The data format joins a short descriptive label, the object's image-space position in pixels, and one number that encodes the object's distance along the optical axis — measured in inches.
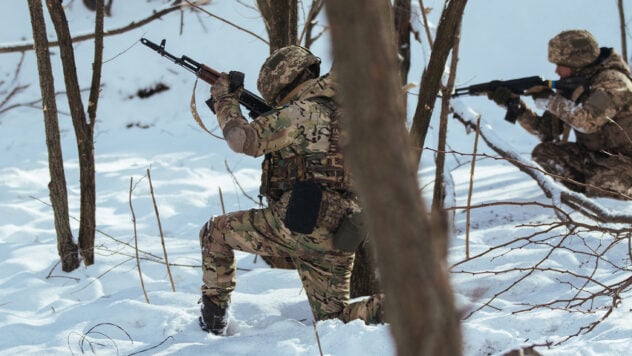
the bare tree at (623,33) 625.9
